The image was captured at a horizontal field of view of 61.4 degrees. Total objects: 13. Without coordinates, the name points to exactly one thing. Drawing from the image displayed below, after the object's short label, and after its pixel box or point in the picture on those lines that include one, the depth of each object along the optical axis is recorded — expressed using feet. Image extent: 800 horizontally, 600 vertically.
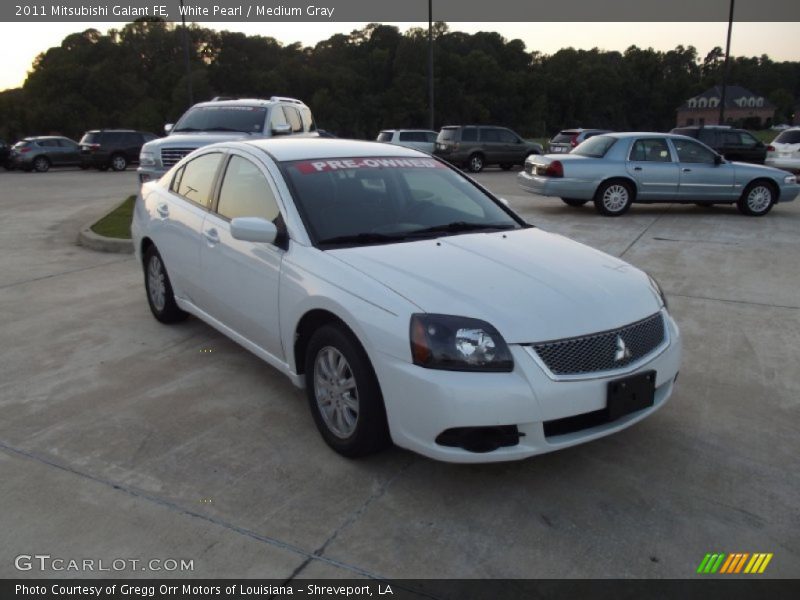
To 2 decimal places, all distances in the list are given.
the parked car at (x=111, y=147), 88.22
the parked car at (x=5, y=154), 93.37
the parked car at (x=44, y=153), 89.45
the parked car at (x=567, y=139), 78.39
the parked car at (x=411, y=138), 84.28
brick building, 326.44
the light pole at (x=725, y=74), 90.22
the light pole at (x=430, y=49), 92.09
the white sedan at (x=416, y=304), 9.76
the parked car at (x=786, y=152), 62.59
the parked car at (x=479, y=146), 79.46
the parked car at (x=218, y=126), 36.40
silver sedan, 40.04
